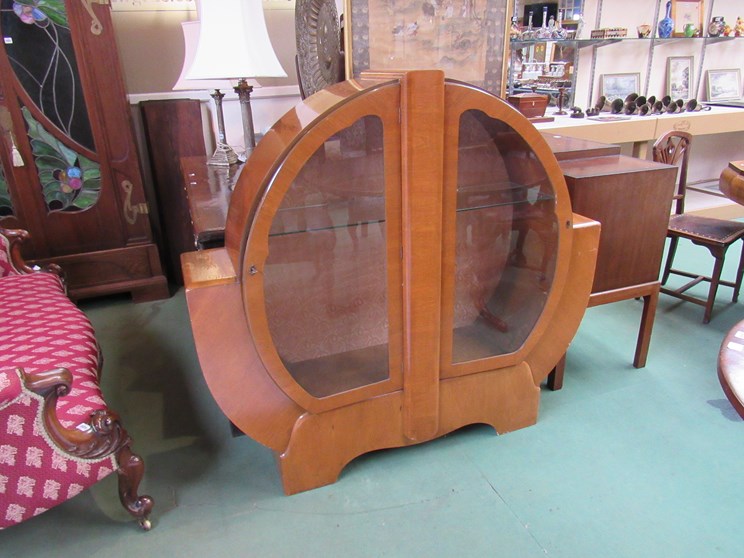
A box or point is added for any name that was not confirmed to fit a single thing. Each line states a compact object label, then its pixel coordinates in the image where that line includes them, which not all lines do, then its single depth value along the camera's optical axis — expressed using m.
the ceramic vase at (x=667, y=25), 3.56
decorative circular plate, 1.74
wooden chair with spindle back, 2.48
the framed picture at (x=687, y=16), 3.62
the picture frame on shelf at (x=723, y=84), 4.00
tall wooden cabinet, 2.32
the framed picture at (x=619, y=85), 3.66
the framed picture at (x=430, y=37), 1.67
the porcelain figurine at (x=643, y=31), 3.56
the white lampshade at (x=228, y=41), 1.76
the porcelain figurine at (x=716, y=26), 3.70
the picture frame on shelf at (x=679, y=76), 3.85
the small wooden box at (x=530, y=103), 2.79
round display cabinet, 1.26
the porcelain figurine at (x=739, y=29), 3.81
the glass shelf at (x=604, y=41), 3.24
